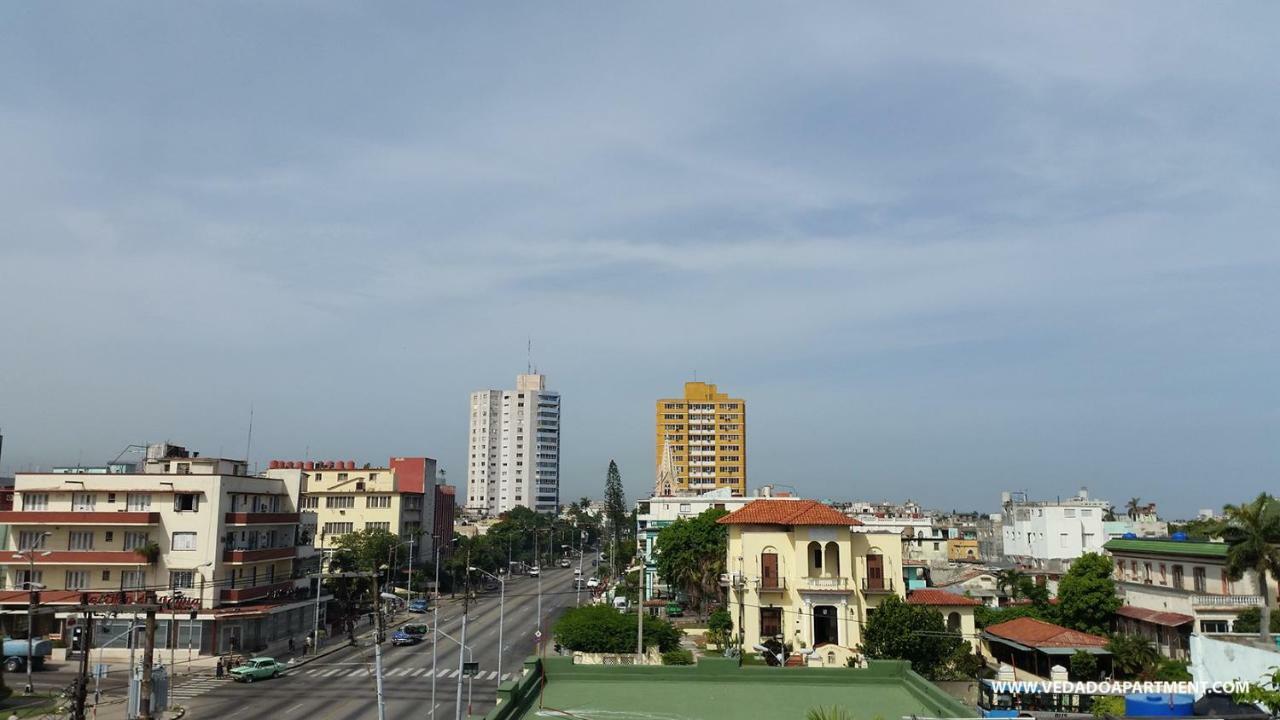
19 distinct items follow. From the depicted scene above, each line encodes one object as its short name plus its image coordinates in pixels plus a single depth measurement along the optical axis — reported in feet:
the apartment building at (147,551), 232.53
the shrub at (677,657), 176.42
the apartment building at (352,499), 390.62
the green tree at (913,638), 184.55
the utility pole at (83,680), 138.00
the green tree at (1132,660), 183.32
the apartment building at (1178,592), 195.52
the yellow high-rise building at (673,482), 577.02
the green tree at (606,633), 203.21
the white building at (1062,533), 353.31
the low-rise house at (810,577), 215.72
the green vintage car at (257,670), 210.79
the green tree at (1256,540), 176.45
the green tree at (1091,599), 223.51
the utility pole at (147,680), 95.80
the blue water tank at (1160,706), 81.76
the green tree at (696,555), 265.34
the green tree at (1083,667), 180.45
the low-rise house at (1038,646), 185.37
